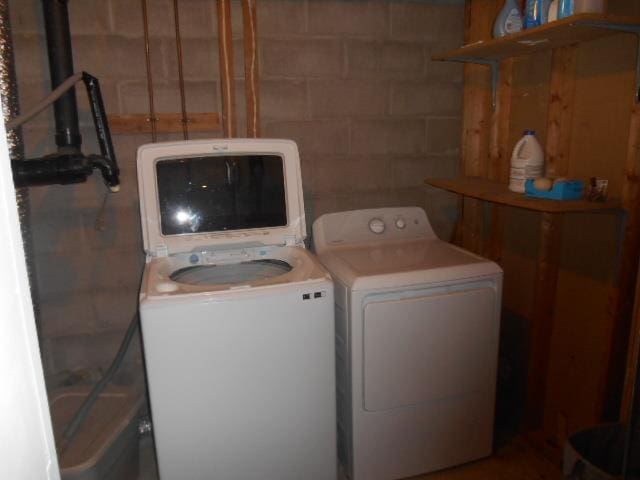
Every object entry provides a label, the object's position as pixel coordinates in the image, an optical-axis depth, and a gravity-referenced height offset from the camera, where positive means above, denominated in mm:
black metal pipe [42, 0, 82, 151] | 1795 +288
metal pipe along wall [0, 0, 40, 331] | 1813 +168
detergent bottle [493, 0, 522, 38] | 1820 +436
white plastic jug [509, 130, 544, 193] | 1813 -94
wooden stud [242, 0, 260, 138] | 2049 +315
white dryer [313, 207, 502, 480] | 1692 -797
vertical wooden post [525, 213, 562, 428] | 1914 -720
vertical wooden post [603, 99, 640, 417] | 1500 -463
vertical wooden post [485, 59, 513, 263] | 2137 -31
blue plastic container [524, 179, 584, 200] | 1605 -184
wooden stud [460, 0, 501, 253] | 2223 +94
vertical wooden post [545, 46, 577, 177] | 1768 +95
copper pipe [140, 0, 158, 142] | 1967 +285
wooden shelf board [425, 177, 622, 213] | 1517 -217
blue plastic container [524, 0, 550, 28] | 1594 +409
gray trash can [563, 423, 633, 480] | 1529 -979
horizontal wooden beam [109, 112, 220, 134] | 2029 +80
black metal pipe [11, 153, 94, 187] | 1614 -87
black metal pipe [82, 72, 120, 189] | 1746 +24
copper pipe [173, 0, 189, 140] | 2000 +266
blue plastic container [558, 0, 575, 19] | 1431 +375
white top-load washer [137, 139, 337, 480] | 1478 -544
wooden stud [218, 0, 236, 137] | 2021 +307
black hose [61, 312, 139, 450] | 1700 -955
